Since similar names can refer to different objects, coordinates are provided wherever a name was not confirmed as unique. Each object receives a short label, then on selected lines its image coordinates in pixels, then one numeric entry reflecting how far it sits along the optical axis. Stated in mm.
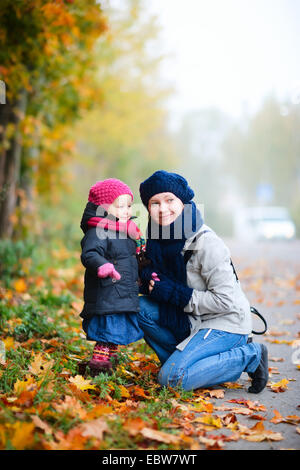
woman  3322
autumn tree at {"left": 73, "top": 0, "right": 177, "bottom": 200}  16156
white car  22125
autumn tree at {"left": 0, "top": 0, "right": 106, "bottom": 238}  5876
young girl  3234
